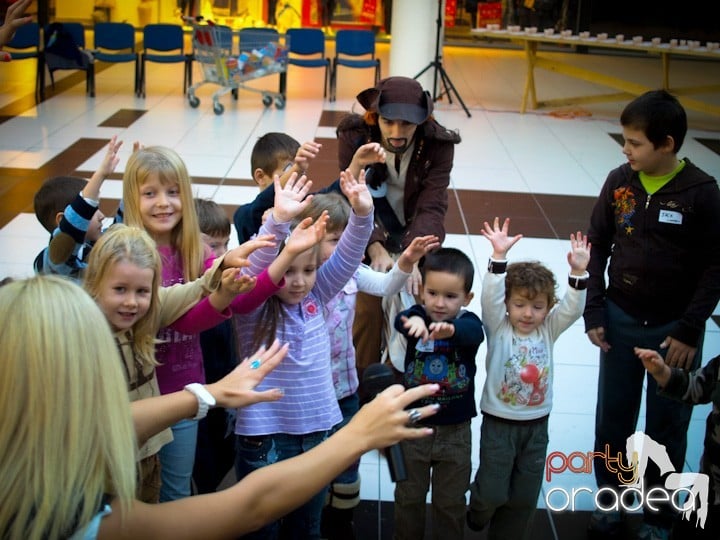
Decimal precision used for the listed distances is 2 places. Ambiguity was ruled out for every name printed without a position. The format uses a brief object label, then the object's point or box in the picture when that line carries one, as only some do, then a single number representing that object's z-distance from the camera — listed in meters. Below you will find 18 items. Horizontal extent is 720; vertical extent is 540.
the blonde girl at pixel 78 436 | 1.45
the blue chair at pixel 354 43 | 10.92
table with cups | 9.78
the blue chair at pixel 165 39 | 10.69
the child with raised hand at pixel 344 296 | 2.84
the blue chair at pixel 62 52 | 9.91
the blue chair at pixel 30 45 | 9.76
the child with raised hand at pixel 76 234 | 2.68
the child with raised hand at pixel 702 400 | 2.35
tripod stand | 9.84
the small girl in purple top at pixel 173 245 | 2.56
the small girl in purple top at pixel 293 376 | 2.57
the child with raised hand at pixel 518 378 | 2.79
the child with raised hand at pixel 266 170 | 3.17
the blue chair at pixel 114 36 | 10.74
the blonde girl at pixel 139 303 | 2.29
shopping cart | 9.62
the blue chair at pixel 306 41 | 10.95
